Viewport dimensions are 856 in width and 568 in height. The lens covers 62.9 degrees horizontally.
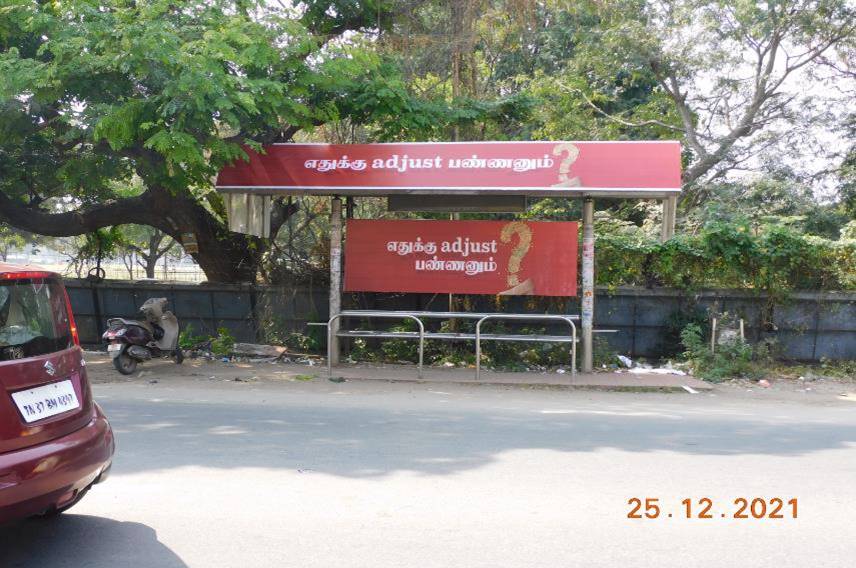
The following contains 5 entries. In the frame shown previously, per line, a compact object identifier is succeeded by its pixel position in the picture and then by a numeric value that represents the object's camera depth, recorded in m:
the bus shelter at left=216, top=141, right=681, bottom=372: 9.98
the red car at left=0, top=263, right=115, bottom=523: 3.53
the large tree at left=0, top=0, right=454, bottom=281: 9.06
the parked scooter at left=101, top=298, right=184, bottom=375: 10.25
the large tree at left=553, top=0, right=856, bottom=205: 17.34
